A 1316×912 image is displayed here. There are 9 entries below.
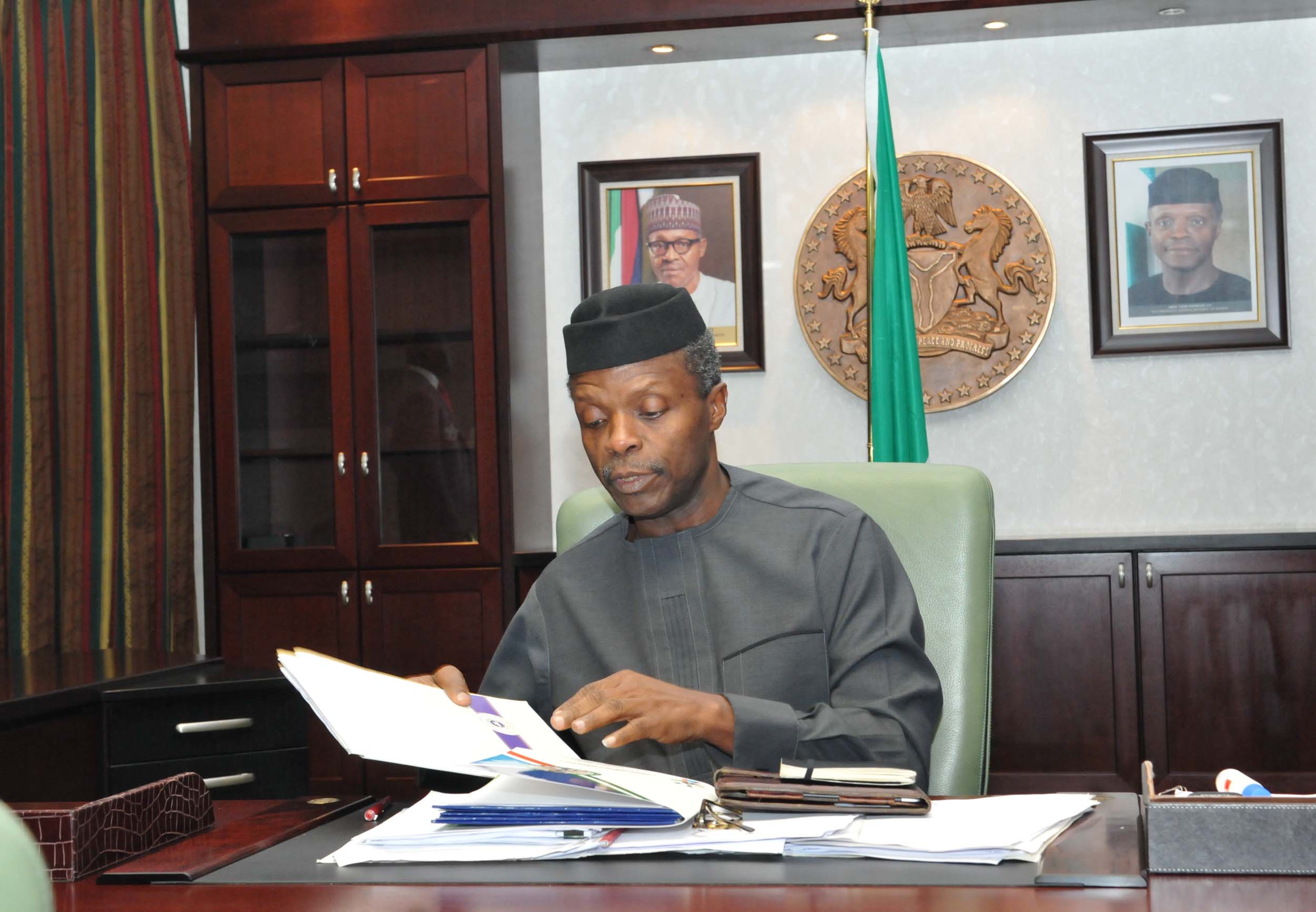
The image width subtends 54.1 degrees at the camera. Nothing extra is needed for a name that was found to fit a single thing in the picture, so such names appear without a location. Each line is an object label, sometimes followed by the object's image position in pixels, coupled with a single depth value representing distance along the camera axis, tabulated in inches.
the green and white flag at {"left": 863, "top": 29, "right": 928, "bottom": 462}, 123.3
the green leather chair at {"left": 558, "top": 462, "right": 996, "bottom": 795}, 64.7
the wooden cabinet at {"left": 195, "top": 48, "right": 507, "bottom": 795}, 142.6
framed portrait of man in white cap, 156.9
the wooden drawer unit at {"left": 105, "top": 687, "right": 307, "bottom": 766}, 82.9
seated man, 62.4
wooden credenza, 129.7
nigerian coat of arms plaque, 151.1
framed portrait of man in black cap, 147.3
